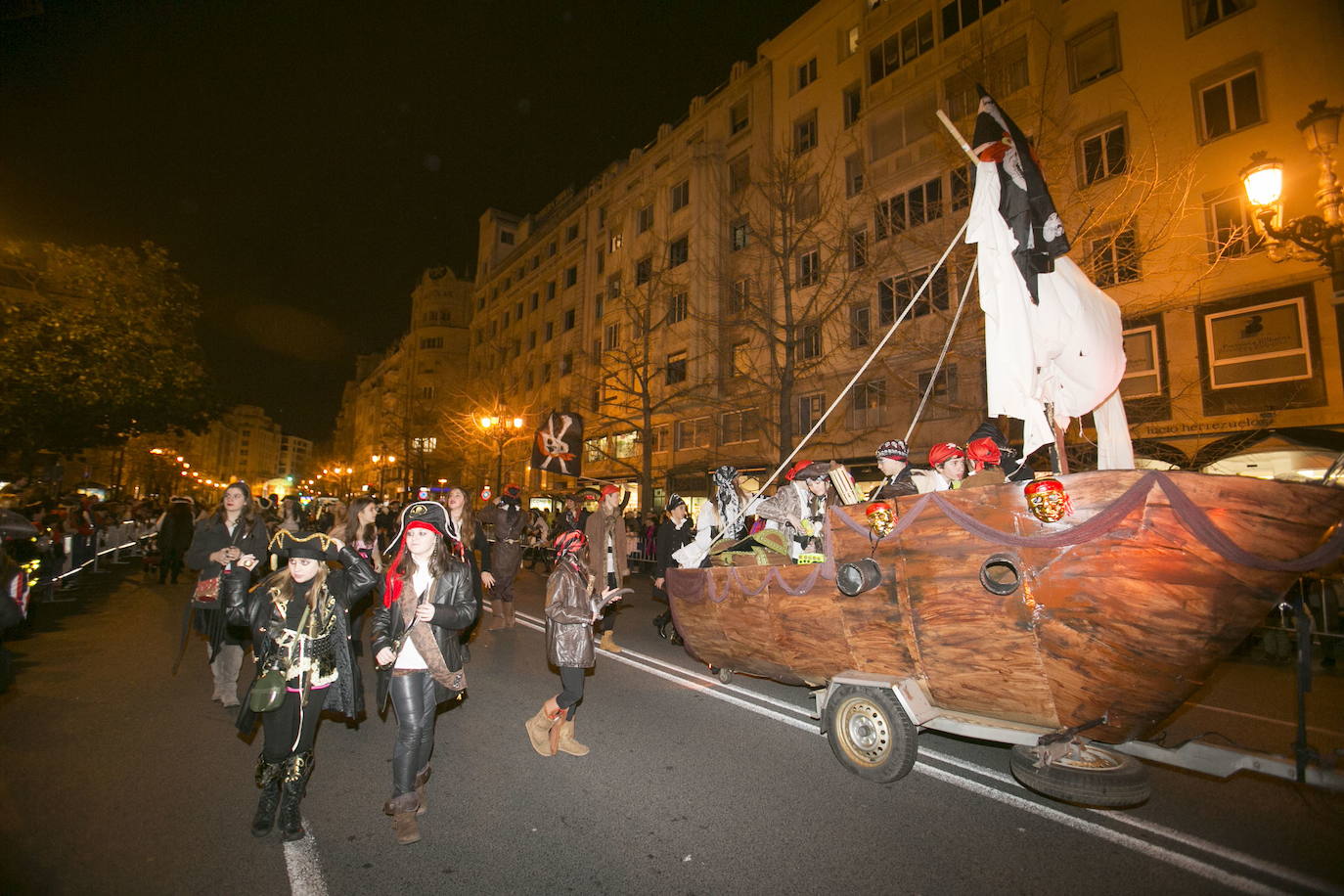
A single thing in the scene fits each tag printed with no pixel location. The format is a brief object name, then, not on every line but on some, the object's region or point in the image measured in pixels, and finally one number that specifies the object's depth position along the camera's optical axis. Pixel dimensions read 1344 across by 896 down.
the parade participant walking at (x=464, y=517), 6.45
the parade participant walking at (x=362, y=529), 6.90
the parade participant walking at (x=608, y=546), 8.63
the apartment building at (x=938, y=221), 12.52
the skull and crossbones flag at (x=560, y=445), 16.19
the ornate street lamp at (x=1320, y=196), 6.89
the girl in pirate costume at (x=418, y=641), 3.55
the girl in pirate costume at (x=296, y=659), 3.46
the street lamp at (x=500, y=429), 27.34
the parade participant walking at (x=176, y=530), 12.94
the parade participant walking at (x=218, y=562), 5.69
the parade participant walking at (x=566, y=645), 4.62
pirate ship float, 2.80
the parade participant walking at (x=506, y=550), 10.00
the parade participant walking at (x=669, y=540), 9.26
